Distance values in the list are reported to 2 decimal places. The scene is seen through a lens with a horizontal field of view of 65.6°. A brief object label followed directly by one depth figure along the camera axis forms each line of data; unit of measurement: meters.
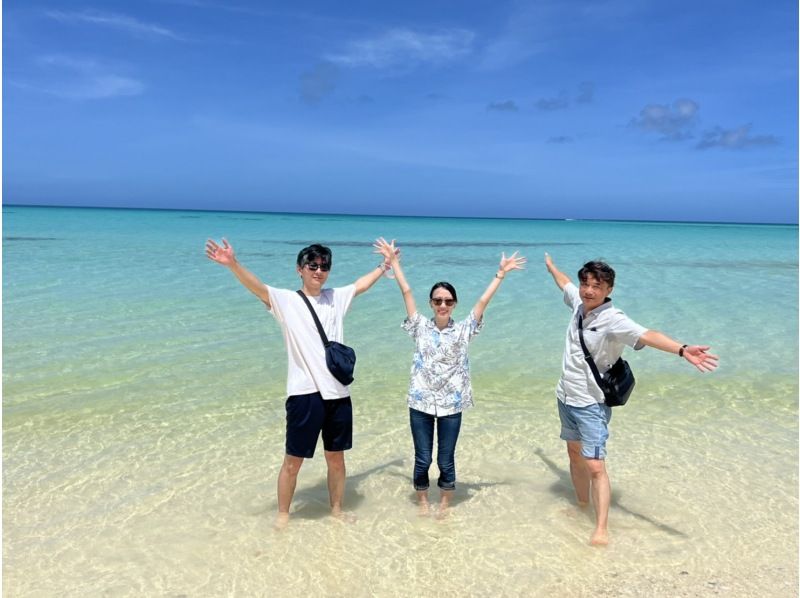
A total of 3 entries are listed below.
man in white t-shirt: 4.31
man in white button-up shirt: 4.08
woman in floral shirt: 4.55
